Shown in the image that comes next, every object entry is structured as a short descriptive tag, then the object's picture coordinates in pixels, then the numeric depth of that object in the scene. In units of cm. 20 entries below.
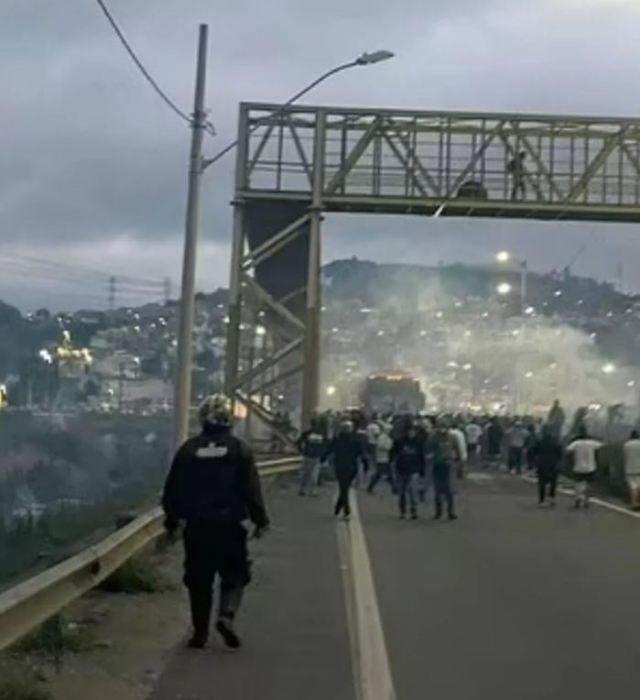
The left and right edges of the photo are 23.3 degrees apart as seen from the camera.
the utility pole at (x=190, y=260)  2341
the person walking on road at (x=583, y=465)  2938
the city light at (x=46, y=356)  7444
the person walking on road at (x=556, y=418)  3339
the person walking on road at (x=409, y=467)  2644
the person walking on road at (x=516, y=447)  4481
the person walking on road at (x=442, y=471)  2595
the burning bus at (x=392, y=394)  7207
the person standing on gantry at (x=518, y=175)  4175
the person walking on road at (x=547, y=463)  3014
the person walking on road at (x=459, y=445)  3057
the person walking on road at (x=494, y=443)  4928
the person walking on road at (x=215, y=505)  1063
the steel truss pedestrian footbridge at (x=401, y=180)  4156
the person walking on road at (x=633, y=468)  2966
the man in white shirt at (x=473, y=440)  5100
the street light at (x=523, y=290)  10756
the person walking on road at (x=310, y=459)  3353
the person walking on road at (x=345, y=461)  2586
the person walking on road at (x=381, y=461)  3575
